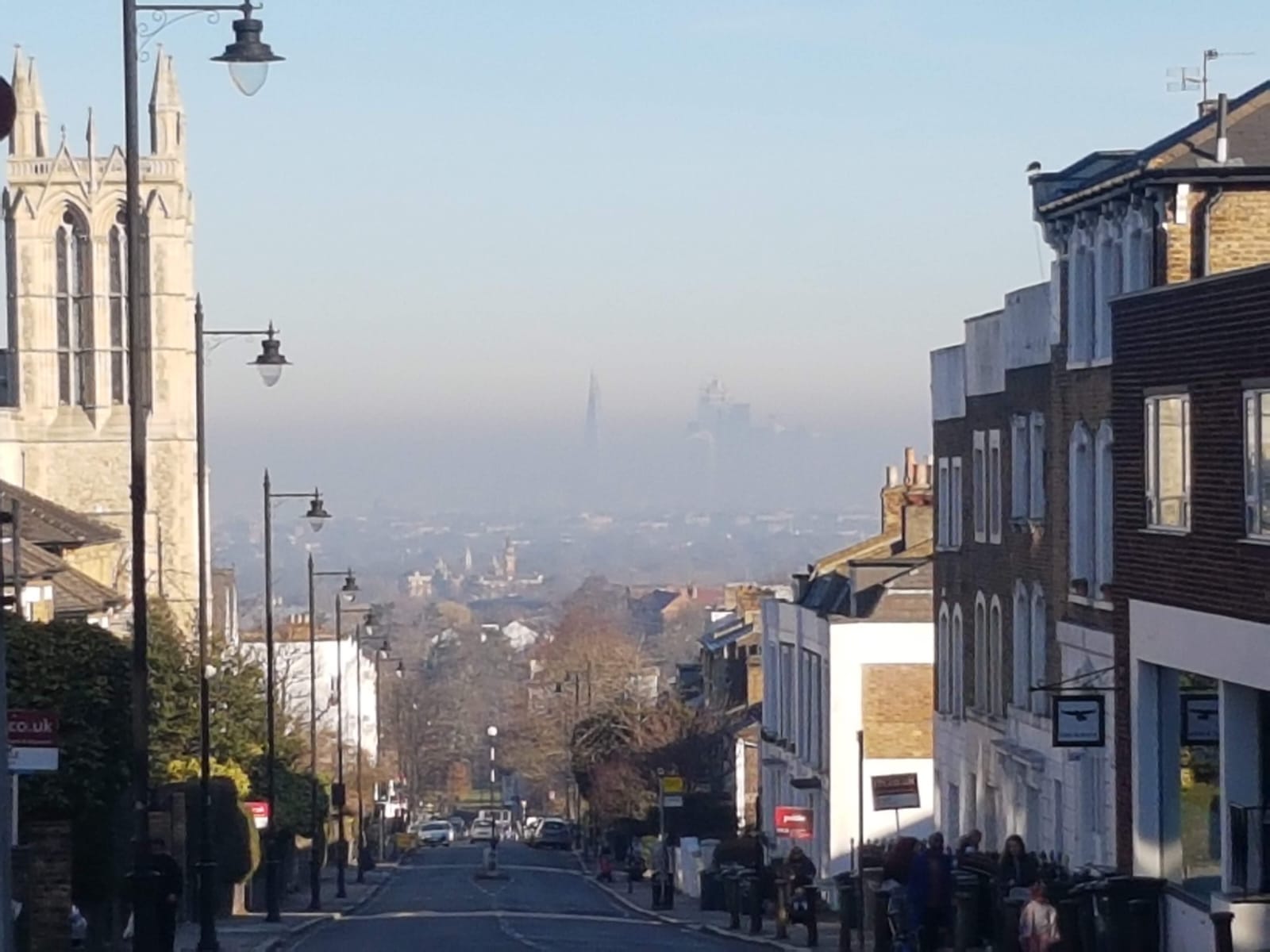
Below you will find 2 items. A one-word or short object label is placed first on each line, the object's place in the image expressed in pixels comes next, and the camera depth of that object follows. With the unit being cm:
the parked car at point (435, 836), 12562
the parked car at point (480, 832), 12290
